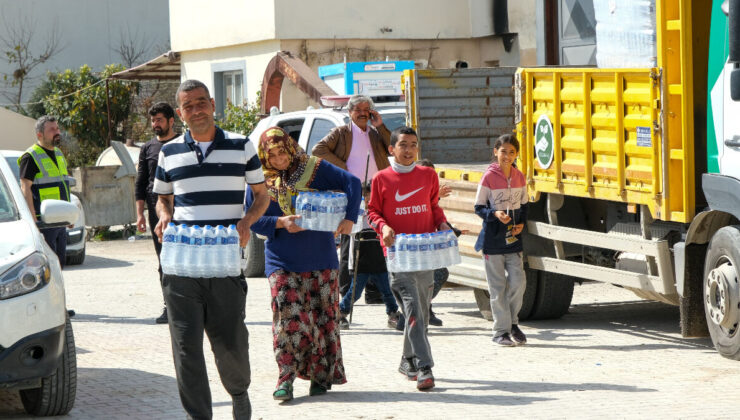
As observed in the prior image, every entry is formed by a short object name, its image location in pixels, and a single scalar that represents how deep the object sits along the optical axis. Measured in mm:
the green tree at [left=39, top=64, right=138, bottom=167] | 29188
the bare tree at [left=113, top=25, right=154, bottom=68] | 36281
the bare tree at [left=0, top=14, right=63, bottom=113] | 35344
